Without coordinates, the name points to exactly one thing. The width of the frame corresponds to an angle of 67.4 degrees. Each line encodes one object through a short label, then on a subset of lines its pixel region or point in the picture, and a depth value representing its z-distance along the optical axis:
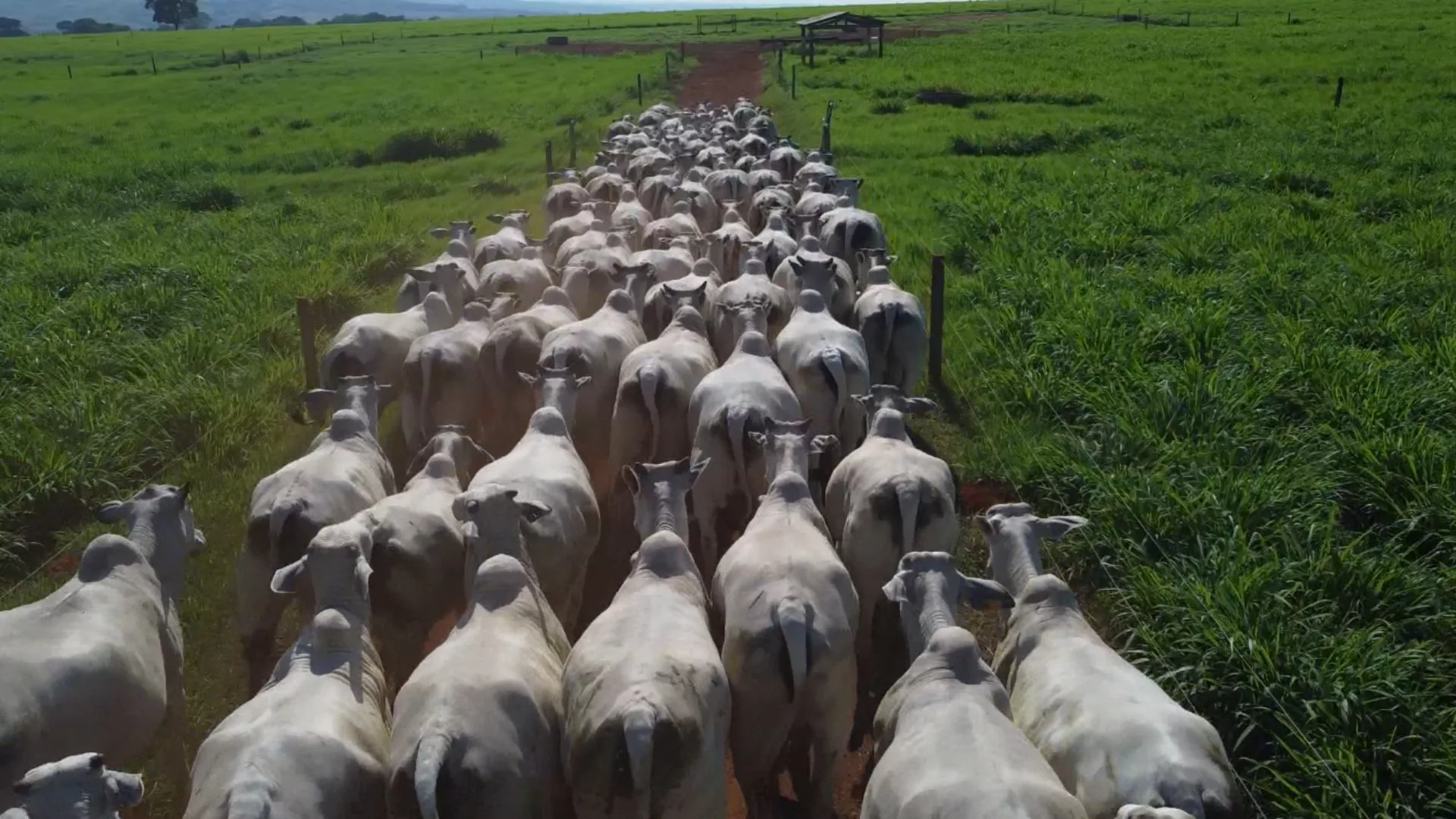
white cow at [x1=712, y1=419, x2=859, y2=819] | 4.70
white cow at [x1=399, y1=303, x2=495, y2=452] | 8.04
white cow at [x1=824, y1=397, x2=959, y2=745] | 5.79
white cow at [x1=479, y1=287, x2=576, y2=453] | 8.31
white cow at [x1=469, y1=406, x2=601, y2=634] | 5.96
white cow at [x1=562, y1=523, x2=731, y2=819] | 4.04
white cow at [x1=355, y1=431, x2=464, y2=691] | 5.61
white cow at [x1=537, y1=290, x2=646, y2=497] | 7.95
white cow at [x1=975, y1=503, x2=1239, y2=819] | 3.72
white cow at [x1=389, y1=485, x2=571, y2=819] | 3.94
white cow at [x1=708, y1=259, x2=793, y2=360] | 8.80
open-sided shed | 41.91
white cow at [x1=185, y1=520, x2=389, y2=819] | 3.72
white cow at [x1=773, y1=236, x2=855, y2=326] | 9.48
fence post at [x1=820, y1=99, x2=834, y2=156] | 18.92
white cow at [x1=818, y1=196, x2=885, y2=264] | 11.28
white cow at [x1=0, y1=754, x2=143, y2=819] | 3.44
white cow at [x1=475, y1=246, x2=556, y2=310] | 10.34
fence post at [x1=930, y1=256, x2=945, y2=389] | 10.17
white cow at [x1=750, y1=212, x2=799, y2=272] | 10.80
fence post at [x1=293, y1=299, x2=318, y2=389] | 9.81
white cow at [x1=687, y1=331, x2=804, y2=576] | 6.69
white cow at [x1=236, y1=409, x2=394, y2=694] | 5.84
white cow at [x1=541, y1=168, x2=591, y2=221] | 14.47
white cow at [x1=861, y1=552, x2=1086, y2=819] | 3.49
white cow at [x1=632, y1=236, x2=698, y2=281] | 10.77
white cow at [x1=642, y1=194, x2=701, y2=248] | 11.95
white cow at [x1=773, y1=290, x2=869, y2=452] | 7.52
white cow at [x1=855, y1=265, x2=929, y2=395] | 8.83
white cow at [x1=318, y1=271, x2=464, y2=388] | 8.48
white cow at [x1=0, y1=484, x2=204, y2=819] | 4.38
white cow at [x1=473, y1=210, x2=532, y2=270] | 11.53
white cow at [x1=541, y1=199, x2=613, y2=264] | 12.56
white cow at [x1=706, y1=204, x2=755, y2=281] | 11.37
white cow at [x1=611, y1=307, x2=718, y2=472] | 7.33
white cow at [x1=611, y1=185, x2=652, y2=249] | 12.51
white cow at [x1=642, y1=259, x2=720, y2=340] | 9.14
